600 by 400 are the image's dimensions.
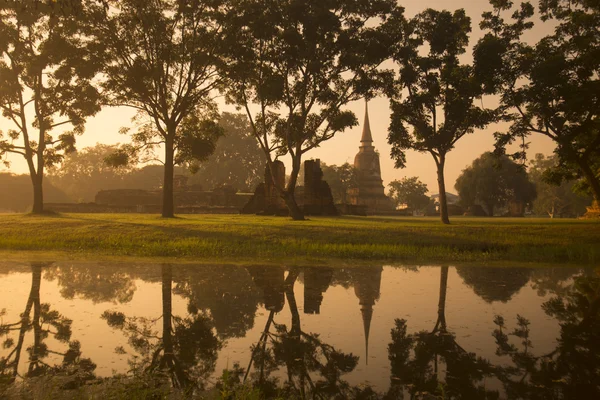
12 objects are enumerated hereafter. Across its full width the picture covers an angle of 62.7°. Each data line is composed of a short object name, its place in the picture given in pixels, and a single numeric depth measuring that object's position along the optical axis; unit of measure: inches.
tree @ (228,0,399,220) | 878.4
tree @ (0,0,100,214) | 938.7
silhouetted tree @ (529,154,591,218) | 2647.9
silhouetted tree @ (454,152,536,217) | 2516.0
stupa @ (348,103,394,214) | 2691.9
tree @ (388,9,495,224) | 976.3
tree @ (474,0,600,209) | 842.2
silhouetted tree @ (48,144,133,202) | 2888.8
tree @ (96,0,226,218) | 896.9
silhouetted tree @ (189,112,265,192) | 2733.8
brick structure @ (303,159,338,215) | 1283.2
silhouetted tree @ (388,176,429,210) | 3353.8
